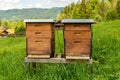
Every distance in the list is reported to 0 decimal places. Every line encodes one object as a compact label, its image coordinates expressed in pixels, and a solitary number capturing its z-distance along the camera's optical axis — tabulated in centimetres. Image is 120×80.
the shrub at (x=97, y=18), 2623
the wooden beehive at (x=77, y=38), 349
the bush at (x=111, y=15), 2174
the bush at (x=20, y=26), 5690
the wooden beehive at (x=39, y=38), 357
